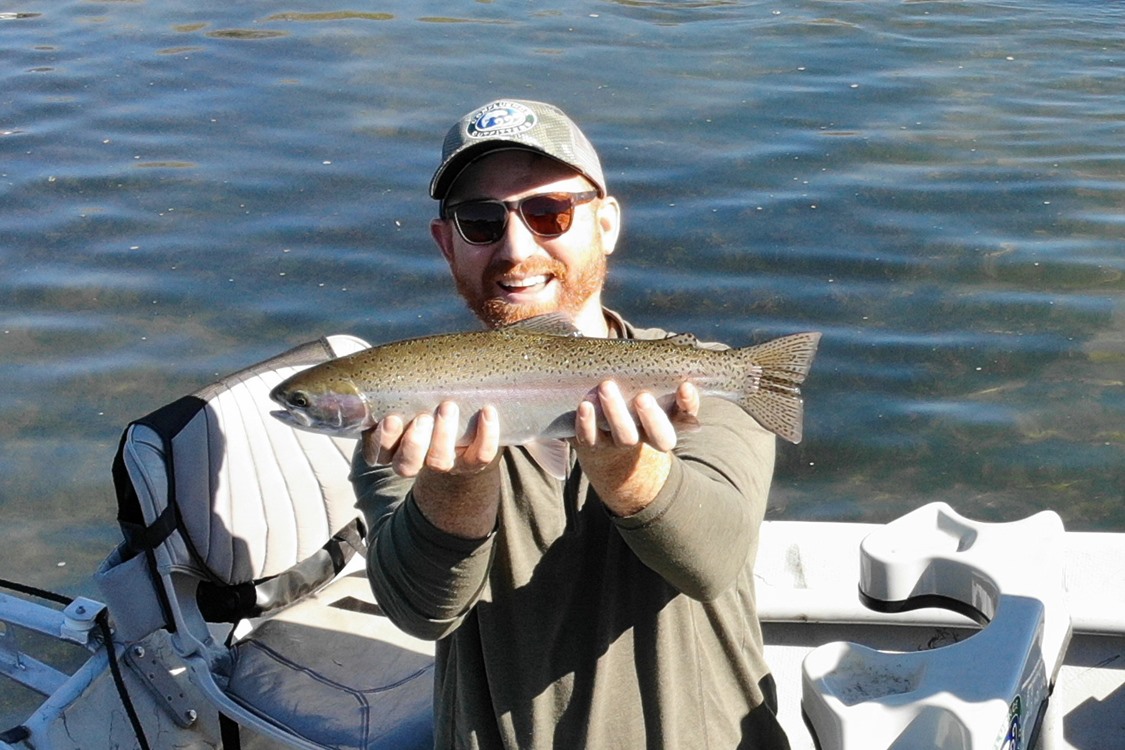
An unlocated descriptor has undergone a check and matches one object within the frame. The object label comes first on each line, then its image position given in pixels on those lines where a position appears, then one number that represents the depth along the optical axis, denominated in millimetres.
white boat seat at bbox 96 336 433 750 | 4012
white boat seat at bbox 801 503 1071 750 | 2988
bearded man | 2625
